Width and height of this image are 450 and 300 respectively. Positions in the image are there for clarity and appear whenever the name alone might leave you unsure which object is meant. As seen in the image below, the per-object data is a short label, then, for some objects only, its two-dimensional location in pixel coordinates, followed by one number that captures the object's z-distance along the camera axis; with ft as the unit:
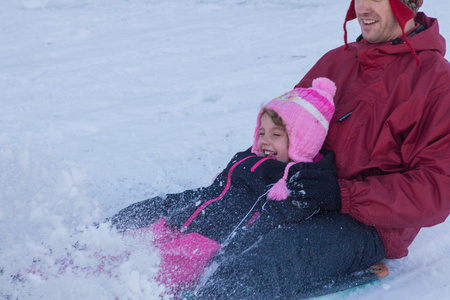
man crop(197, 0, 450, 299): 13.61
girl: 14.34
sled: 14.46
